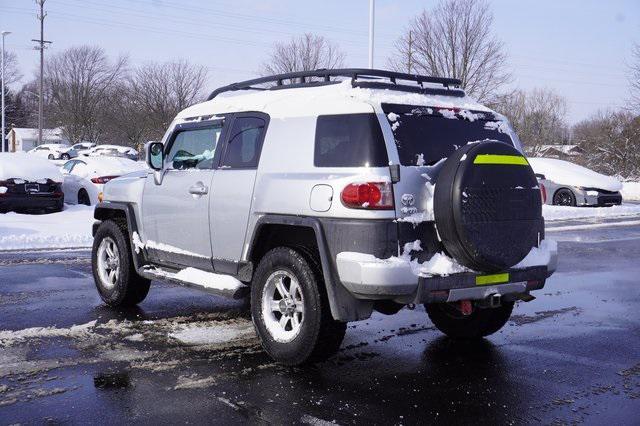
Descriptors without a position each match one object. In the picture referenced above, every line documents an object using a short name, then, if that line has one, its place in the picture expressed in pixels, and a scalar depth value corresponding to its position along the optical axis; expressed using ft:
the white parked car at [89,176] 60.29
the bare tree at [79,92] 214.48
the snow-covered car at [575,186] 72.59
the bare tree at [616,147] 126.62
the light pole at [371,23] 81.30
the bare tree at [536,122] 170.40
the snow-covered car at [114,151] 154.79
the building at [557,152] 159.45
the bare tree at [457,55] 109.19
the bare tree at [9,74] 213.87
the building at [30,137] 232.32
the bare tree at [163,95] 172.35
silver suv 15.26
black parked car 52.49
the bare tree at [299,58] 128.67
